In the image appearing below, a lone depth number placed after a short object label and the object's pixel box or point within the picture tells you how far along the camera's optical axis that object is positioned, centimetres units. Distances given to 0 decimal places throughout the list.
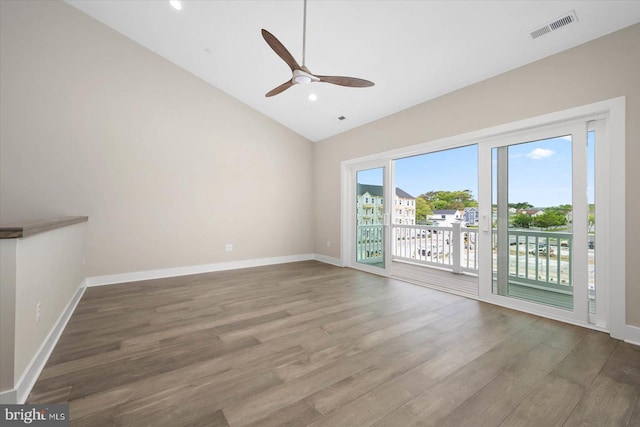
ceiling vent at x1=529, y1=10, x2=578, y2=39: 230
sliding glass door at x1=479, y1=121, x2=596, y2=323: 262
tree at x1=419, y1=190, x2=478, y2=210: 772
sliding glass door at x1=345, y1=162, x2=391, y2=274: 473
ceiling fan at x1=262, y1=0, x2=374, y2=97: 222
